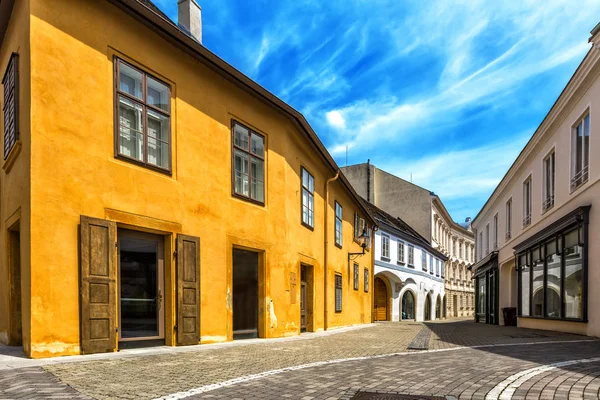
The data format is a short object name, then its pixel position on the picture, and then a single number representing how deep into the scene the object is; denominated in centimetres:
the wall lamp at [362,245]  2004
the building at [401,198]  4091
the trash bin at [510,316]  2030
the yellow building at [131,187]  707
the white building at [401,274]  2922
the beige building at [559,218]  1190
